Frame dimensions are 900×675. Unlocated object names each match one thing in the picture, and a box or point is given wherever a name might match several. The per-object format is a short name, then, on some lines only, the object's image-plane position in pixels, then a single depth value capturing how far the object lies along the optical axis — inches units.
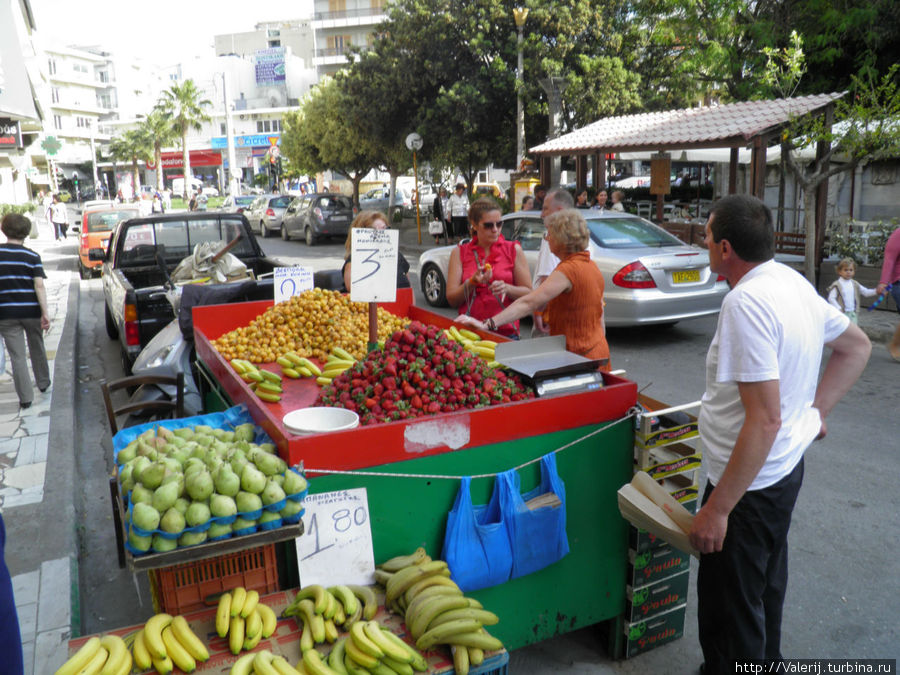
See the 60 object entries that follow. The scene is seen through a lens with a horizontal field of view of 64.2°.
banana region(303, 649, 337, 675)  90.6
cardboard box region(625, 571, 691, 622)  131.7
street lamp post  758.8
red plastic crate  100.5
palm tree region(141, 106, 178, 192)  2571.4
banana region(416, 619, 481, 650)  95.7
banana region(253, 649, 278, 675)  89.0
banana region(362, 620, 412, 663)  92.0
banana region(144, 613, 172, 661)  90.1
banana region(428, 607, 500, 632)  98.8
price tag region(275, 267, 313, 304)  212.4
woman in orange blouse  169.5
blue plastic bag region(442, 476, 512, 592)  113.5
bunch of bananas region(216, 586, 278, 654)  95.8
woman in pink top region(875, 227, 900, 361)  326.0
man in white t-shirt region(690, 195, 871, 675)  92.3
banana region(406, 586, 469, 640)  98.5
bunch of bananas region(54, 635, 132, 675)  87.0
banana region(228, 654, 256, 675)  88.9
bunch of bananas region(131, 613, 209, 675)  90.2
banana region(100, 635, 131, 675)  87.4
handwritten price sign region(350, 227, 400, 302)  157.8
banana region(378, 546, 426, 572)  110.1
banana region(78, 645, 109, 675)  86.5
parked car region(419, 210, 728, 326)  361.7
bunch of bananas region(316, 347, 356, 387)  166.9
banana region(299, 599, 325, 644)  96.5
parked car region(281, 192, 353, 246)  975.6
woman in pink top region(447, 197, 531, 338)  205.0
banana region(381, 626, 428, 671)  93.0
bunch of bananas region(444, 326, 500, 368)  164.2
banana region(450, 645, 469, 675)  93.6
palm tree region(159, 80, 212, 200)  2413.9
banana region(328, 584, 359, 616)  101.8
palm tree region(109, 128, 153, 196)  2753.4
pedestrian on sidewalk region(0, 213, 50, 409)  276.4
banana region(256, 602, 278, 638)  98.3
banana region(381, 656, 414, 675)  92.7
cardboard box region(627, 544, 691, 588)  130.9
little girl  344.2
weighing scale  129.3
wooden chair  182.9
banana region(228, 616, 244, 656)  94.7
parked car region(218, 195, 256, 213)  1354.9
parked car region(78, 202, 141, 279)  701.9
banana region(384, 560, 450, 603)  105.3
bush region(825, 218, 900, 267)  464.8
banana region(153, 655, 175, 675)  89.7
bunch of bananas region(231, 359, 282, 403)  154.2
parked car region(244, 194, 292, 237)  1163.3
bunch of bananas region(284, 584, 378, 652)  97.3
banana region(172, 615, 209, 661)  92.2
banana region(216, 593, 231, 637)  96.2
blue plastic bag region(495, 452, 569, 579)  117.0
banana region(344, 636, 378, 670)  92.2
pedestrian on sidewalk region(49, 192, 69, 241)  1165.7
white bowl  116.9
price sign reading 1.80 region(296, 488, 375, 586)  108.2
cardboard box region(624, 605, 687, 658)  133.1
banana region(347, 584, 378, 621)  103.2
